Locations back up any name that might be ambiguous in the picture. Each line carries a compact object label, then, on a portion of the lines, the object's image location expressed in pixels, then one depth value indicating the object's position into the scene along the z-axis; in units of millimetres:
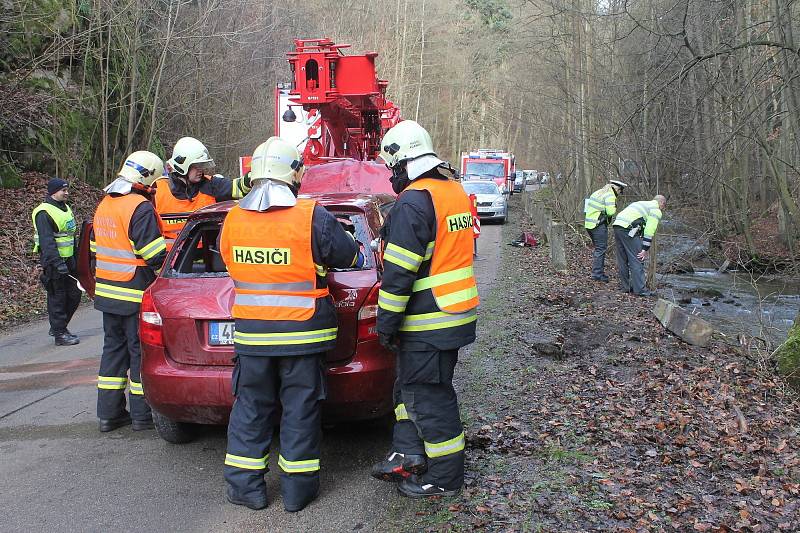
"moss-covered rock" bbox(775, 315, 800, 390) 6066
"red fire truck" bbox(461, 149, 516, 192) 32281
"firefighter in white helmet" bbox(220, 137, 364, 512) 3850
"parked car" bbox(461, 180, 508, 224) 24656
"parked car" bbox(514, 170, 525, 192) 46269
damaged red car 4305
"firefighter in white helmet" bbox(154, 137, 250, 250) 6020
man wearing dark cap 8281
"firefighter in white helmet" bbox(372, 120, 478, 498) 3840
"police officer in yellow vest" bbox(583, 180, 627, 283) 12672
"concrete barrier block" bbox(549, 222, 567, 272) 13406
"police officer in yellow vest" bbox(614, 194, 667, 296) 11008
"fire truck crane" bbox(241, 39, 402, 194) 10164
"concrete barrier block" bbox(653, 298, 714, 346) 7531
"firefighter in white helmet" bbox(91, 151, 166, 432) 5117
